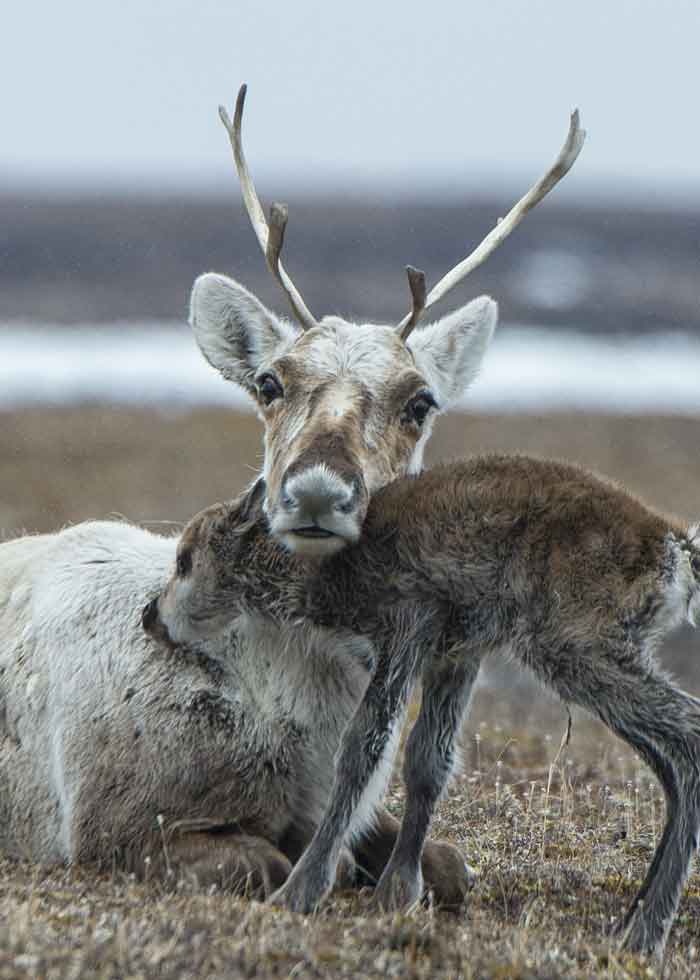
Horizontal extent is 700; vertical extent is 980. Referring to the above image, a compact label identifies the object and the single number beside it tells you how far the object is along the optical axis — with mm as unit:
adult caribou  14391
